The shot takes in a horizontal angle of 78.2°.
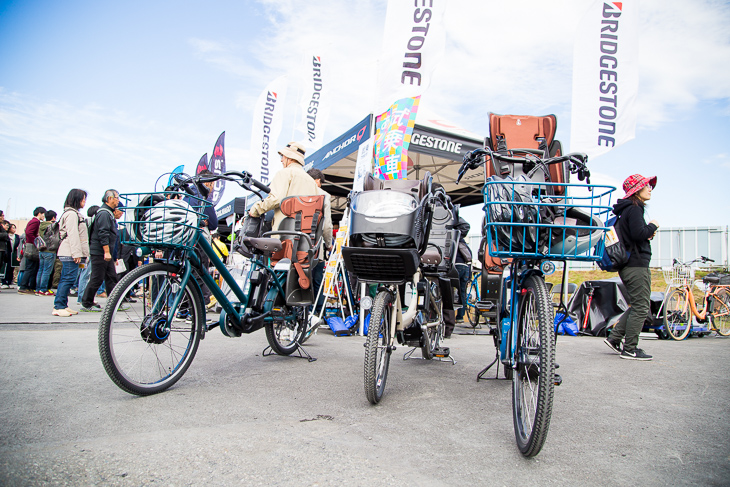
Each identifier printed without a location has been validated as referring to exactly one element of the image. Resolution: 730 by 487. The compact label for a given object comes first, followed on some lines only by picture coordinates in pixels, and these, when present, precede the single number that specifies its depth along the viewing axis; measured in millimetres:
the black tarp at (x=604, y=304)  7281
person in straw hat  4516
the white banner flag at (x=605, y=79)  7160
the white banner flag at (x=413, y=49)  7484
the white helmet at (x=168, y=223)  2801
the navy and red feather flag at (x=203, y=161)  11609
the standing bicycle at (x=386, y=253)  2867
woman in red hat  4906
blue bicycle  2049
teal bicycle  2748
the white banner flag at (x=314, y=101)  11250
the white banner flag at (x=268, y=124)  12227
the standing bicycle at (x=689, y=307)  7266
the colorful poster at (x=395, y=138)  7336
